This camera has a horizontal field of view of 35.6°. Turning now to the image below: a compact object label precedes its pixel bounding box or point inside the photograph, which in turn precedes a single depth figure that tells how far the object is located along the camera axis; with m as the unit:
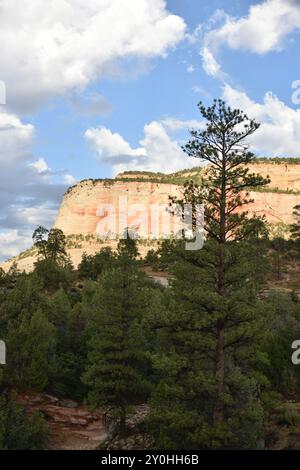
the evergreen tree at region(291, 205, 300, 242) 74.38
